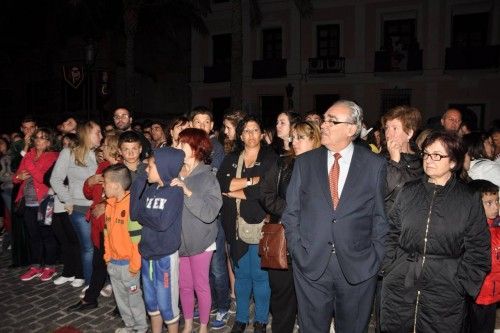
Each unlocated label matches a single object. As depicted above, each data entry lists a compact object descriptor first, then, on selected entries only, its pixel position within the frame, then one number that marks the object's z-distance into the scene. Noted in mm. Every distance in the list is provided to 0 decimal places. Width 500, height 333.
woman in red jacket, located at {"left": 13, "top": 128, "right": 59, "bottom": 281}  5836
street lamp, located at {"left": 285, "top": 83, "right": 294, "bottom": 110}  21297
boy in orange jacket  3943
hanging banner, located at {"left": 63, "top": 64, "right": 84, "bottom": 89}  12000
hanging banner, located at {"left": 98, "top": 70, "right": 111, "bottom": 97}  13594
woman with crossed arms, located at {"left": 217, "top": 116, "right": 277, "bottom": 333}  4086
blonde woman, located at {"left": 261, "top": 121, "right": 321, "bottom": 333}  3734
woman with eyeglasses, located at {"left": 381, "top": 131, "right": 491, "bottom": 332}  2936
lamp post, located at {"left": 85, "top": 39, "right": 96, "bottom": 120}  11164
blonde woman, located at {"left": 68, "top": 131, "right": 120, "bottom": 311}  4789
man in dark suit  3035
